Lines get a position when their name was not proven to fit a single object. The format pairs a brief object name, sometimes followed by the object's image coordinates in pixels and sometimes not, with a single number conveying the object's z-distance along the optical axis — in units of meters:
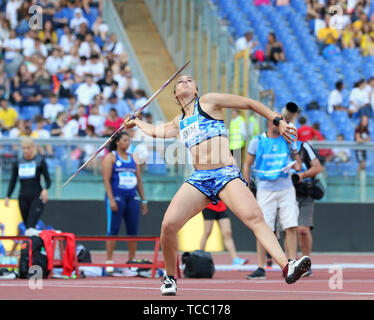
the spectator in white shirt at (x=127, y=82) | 23.05
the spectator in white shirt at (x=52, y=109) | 21.52
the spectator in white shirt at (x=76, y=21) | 24.88
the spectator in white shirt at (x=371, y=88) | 24.70
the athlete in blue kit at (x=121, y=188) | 15.35
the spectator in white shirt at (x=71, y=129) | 20.64
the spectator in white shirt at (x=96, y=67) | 23.55
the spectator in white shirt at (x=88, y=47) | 24.05
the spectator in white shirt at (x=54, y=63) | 23.23
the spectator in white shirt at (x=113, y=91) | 22.83
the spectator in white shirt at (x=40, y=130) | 20.53
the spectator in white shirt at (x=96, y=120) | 21.20
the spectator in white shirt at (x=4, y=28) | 24.02
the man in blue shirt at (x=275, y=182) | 14.08
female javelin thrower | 9.55
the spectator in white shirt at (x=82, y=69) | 23.27
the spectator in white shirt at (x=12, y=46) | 23.20
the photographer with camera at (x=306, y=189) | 14.58
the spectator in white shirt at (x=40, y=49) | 23.41
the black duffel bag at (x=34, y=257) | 13.84
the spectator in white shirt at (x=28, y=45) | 23.45
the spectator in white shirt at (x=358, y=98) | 24.76
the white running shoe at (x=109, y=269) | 15.09
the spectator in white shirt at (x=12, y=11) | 24.34
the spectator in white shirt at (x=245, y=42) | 26.62
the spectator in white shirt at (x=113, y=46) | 24.66
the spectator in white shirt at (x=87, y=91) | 22.53
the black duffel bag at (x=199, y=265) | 14.19
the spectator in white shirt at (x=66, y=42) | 24.19
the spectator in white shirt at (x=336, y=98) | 25.18
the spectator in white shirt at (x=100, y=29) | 25.19
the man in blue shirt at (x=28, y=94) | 21.92
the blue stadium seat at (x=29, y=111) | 21.73
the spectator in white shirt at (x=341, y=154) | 19.73
